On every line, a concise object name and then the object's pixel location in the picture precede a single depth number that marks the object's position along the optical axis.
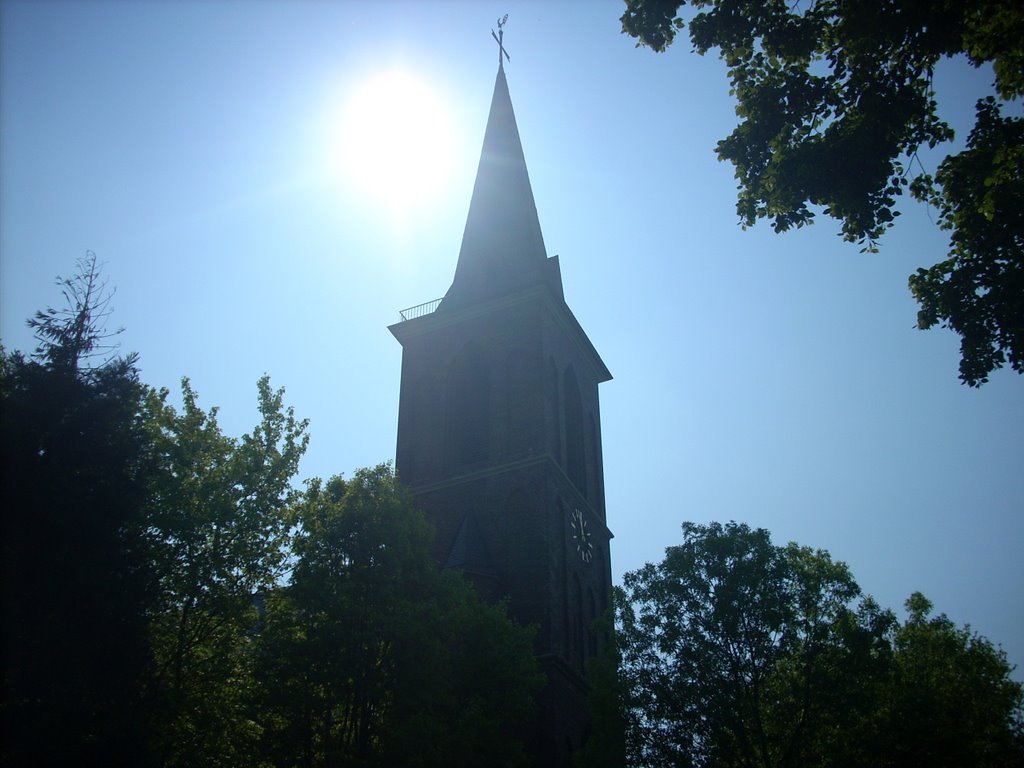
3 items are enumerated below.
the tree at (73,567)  13.31
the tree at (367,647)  17.17
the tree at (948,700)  20.19
